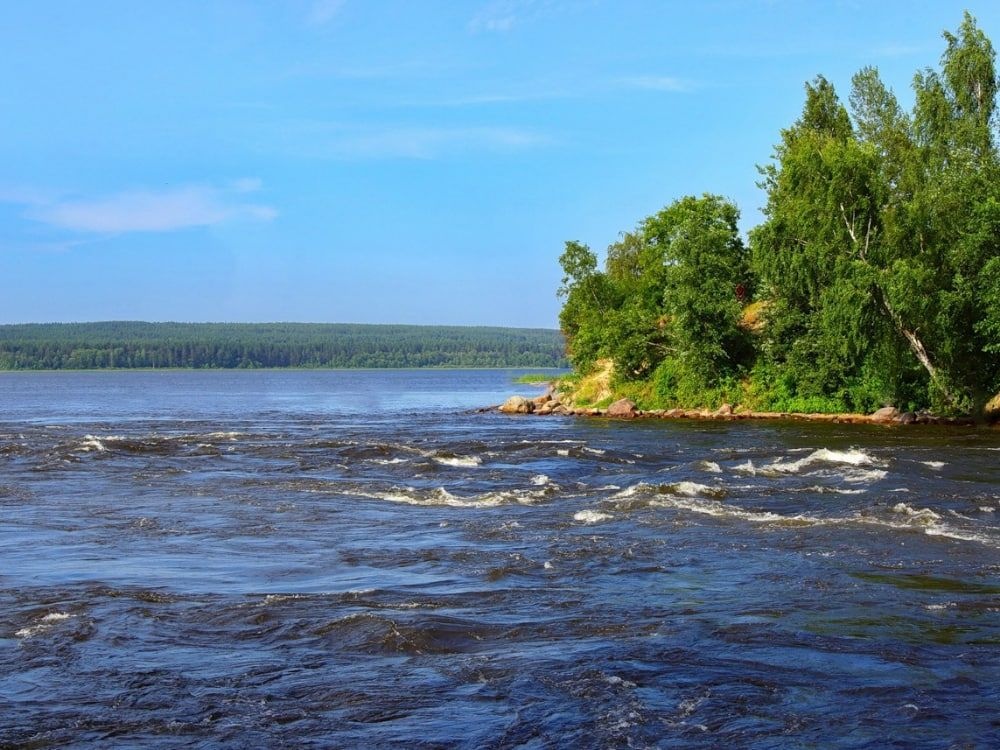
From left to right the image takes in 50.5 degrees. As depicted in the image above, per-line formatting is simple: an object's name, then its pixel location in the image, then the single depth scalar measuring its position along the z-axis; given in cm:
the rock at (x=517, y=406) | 6756
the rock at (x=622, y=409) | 5980
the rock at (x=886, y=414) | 4816
